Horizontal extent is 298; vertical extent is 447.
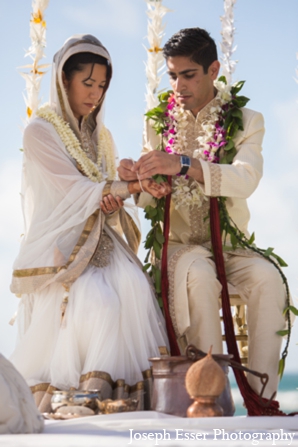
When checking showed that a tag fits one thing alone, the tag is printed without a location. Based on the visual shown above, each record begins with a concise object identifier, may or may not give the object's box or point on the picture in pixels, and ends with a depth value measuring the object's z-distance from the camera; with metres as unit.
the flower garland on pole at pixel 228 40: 6.66
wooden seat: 6.13
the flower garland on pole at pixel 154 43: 6.80
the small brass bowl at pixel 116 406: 3.91
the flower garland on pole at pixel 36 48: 6.83
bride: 4.68
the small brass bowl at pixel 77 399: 4.02
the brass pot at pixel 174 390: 4.03
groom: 4.96
